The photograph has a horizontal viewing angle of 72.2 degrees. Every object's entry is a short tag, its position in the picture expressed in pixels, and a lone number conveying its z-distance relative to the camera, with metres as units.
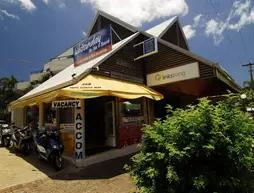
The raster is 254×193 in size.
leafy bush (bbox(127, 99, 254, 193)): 2.56
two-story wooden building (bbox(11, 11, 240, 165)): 6.72
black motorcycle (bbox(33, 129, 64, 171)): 6.04
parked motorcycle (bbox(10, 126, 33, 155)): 7.98
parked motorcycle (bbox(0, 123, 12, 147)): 9.96
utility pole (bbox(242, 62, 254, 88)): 24.04
